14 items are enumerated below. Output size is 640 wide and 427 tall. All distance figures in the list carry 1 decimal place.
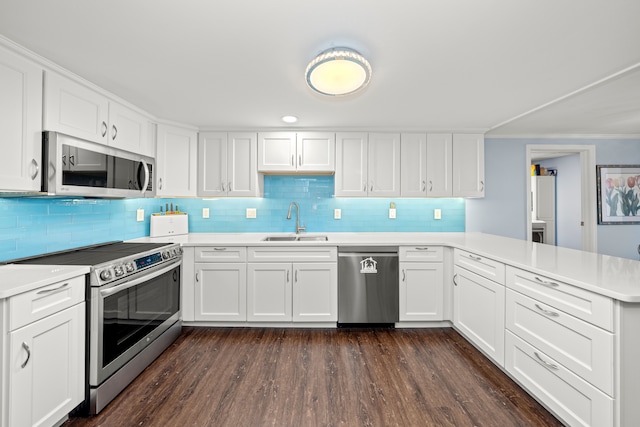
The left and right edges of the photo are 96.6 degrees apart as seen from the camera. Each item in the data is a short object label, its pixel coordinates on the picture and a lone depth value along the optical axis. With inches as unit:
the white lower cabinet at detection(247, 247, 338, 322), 112.3
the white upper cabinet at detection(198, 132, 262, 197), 126.7
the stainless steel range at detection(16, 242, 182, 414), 67.4
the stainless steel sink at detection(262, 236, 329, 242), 129.4
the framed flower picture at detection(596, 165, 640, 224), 139.9
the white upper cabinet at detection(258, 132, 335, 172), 127.0
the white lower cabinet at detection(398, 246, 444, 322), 113.9
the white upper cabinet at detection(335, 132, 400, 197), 127.2
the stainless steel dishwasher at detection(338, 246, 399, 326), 112.7
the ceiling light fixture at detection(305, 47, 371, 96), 62.2
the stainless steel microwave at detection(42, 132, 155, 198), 69.9
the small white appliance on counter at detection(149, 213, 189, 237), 123.6
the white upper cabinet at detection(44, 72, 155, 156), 72.5
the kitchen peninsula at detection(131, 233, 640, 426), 50.9
